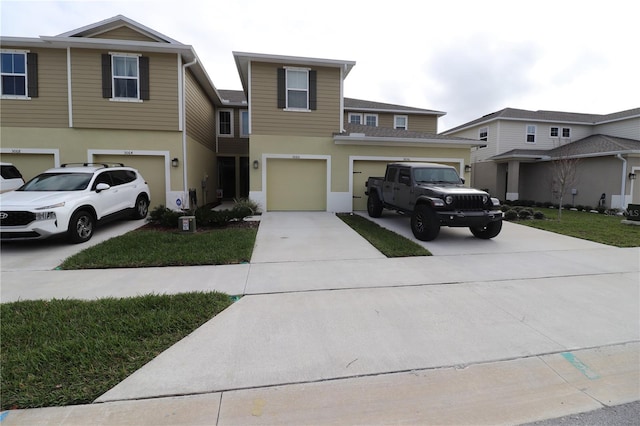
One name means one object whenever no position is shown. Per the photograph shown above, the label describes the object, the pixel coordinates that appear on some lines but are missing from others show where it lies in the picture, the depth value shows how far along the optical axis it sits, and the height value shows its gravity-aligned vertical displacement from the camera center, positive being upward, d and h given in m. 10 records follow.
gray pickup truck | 7.57 -0.26
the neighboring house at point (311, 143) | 12.24 +1.82
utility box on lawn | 8.39 -0.89
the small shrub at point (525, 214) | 12.22 -0.83
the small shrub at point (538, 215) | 12.38 -0.87
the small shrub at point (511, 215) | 12.05 -0.86
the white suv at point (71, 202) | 6.46 -0.33
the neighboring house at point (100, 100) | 11.05 +2.96
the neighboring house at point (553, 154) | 16.78 +2.22
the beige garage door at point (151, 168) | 11.63 +0.72
